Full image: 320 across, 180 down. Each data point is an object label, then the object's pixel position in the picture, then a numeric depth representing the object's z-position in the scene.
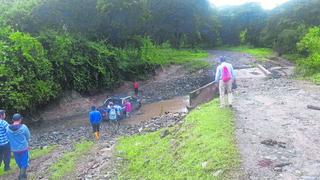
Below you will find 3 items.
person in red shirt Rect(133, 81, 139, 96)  25.82
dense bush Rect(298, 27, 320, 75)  21.27
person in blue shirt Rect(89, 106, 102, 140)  13.49
